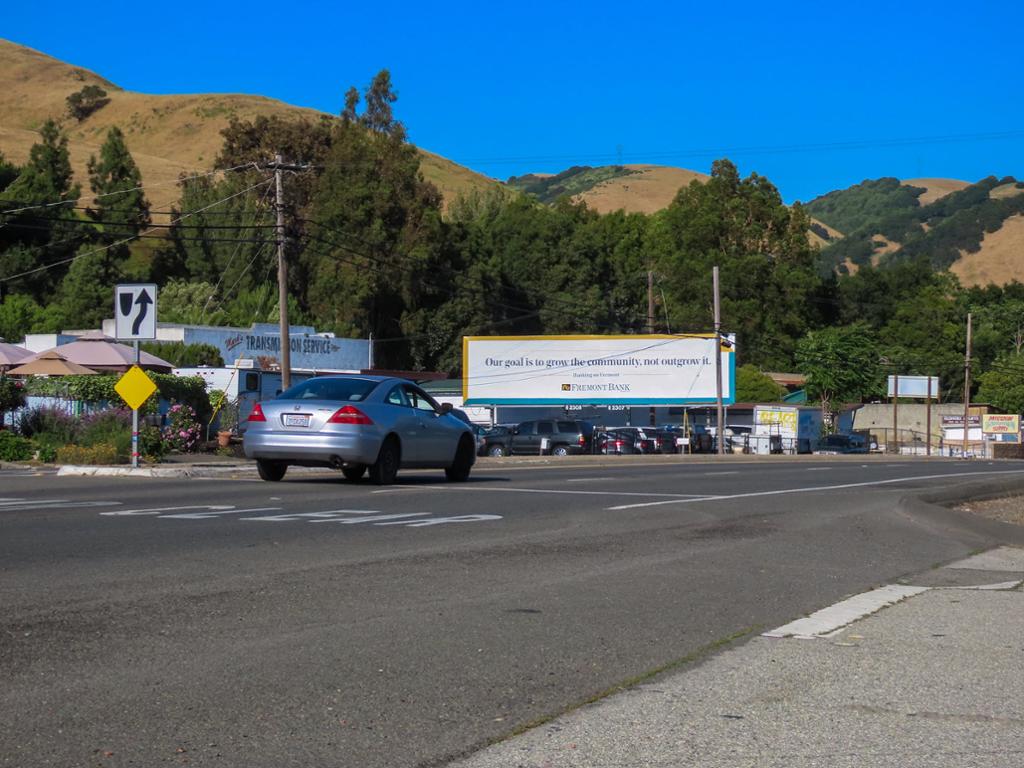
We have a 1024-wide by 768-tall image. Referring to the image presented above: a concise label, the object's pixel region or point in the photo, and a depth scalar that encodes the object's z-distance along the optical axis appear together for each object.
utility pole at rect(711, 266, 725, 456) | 52.88
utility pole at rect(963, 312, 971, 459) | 75.31
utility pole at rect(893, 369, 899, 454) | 76.75
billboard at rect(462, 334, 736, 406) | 64.50
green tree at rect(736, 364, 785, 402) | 80.50
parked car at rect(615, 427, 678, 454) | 52.72
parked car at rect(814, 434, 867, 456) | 67.75
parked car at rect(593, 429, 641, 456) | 50.53
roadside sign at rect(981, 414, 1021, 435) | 76.75
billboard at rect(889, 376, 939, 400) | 85.88
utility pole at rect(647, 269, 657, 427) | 67.69
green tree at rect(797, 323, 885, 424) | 84.12
